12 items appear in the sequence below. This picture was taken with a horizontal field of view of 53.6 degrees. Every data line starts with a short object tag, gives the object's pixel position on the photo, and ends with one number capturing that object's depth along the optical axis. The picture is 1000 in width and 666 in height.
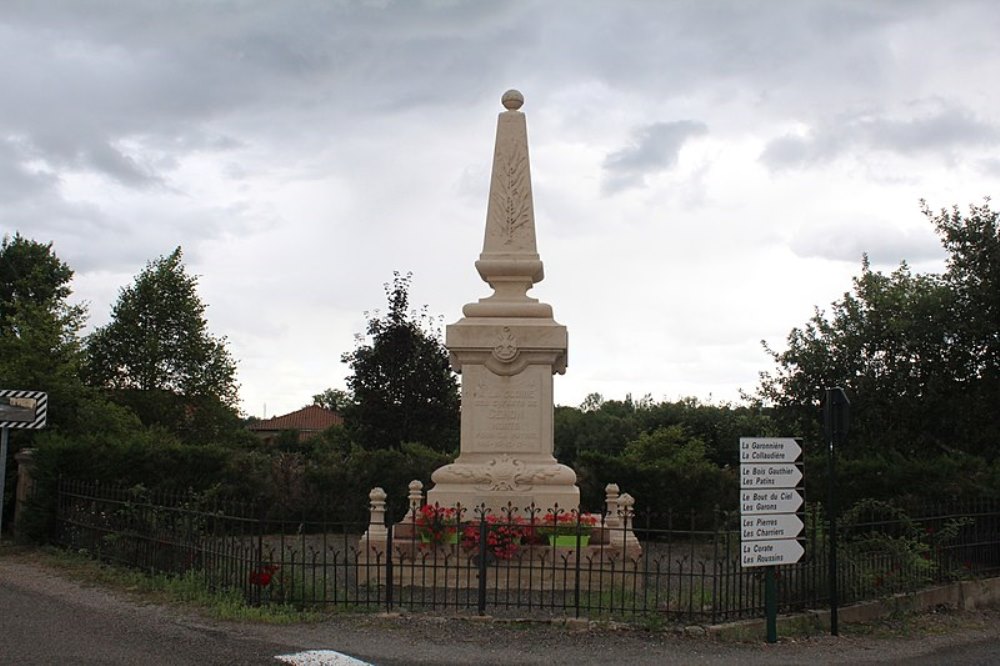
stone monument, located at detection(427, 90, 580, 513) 13.77
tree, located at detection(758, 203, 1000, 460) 19.64
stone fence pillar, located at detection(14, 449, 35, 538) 15.53
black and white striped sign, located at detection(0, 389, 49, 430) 15.02
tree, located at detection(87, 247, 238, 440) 42.25
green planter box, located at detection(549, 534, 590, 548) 12.25
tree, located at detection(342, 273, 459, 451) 31.19
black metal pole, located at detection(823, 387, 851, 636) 9.38
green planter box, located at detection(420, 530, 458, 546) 12.07
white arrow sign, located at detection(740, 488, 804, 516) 8.95
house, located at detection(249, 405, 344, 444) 73.00
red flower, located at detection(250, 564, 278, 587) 9.96
